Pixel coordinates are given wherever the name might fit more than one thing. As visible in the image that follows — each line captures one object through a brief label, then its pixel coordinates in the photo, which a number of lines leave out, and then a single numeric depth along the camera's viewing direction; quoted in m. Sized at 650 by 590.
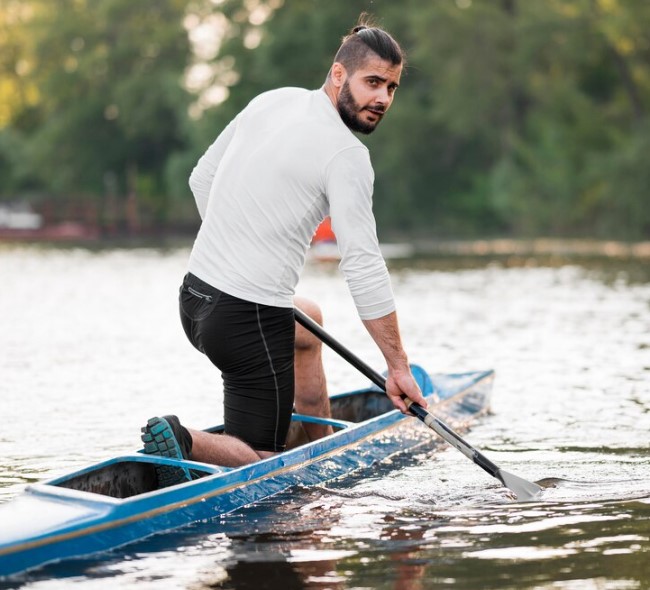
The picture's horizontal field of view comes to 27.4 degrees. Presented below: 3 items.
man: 5.93
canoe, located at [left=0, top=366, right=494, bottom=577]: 5.44
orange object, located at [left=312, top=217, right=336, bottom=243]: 38.18
